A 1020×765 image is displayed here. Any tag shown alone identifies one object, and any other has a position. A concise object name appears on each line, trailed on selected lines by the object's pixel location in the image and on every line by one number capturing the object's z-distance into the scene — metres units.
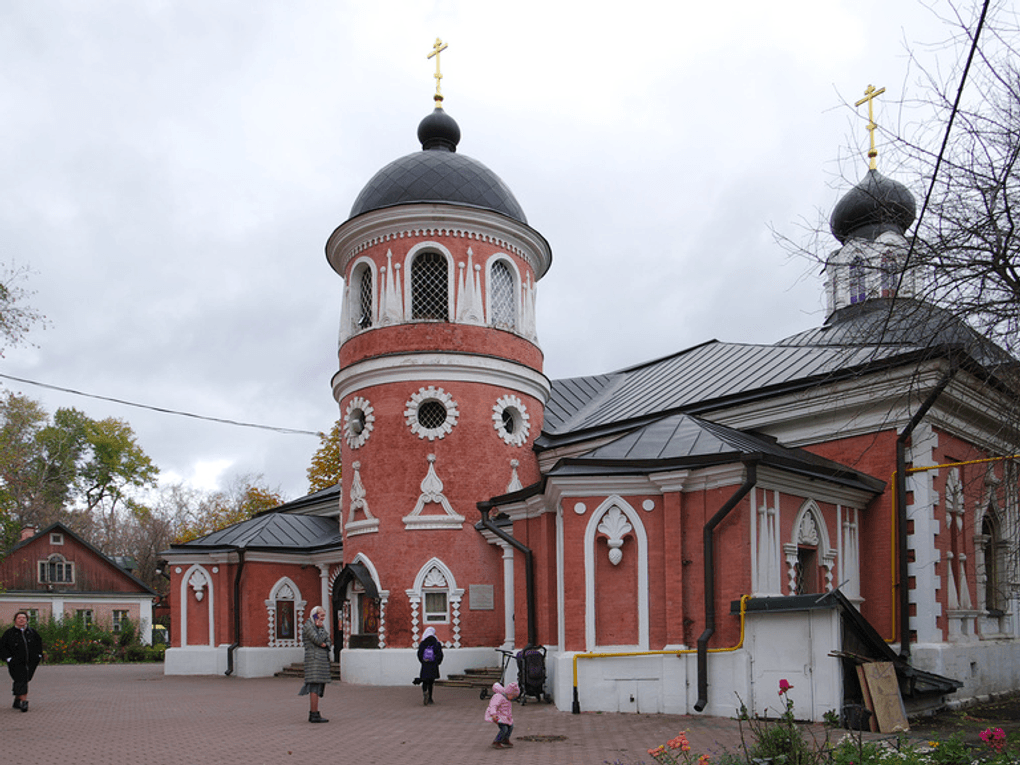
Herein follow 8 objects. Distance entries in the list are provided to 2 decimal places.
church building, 12.70
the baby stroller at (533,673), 14.19
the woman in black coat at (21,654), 13.60
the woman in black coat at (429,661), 14.70
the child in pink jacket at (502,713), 10.09
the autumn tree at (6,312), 18.07
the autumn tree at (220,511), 45.97
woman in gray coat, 11.96
